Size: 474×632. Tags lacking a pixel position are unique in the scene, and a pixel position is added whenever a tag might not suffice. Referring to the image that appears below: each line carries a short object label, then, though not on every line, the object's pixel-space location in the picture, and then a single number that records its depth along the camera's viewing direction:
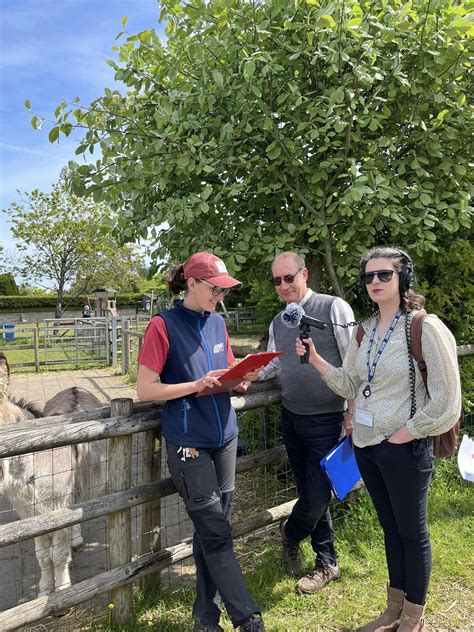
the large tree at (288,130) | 3.39
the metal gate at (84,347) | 15.86
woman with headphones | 2.27
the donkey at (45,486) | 3.29
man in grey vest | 2.97
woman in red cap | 2.44
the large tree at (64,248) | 28.12
